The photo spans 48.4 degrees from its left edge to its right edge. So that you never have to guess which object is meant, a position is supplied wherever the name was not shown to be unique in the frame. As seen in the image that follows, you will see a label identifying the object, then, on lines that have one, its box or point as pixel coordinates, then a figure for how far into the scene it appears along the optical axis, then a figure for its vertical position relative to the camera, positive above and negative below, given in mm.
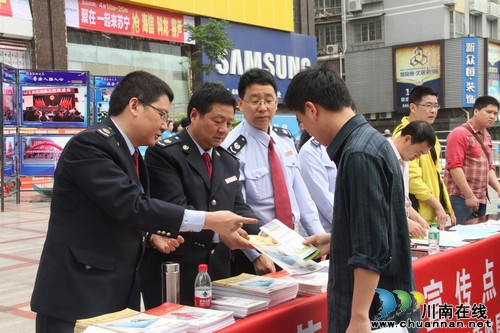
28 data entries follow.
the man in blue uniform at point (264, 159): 2826 -170
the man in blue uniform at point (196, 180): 2297 -216
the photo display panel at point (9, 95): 8773 +635
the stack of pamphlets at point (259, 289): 2062 -610
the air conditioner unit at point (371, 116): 28378 +412
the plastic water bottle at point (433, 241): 2916 -625
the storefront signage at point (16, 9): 12580 +2902
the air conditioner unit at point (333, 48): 28766 +3967
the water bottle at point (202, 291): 1992 -581
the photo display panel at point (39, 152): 9641 -318
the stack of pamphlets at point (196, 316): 1765 -617
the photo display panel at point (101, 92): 10648 +759
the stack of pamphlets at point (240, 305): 1945 -632
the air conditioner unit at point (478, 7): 27266 +5697
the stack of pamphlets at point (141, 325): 1659 -597
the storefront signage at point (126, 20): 14961 +3246
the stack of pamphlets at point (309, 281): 2238 -639
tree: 16844 +2714
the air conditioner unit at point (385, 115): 27781 +431
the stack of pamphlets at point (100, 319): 1705 -590
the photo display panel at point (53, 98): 9629 +613
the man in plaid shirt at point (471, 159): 4629 -320
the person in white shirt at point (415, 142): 3305 -117
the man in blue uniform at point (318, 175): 3256 -291
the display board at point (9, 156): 8789 -351
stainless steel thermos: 1996 -547
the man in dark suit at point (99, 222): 1878 -321
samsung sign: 19844 +2850
